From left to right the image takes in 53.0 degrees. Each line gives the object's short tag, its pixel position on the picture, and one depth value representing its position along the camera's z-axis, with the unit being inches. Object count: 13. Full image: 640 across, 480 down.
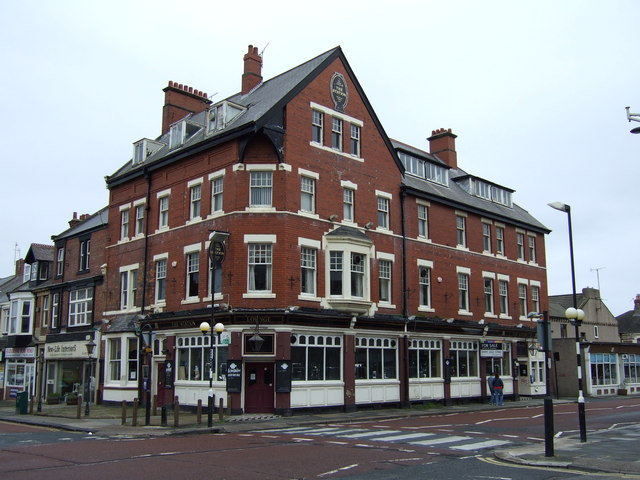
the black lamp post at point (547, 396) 575.2
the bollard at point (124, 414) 900.0
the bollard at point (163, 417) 887.6
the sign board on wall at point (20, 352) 1692.8
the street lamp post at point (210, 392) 861.2
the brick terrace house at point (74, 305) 1485.0
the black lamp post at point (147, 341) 908.6
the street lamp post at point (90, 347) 1167.2
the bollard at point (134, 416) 882.5
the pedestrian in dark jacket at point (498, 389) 1360.7
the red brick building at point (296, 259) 1091.9
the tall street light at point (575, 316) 665.6
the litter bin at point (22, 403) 1179.9
